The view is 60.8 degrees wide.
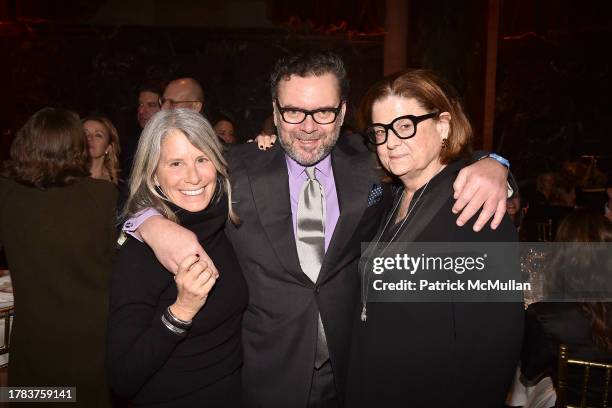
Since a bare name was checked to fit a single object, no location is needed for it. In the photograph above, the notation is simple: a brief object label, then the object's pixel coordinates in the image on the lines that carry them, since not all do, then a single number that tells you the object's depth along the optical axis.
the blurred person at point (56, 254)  2.24
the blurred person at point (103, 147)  3.68
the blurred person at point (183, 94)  3.34
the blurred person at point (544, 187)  4.81
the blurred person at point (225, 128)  4.82
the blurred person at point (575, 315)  2.20
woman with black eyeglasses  1.42
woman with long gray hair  1.38
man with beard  1.79
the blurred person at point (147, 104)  3.79
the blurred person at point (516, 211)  3.85
